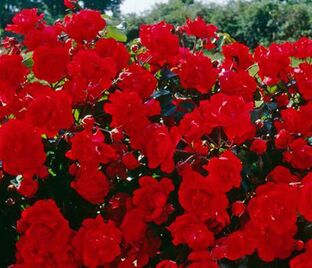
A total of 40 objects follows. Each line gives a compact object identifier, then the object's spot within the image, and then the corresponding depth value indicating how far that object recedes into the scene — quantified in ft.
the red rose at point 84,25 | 6.90
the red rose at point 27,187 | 5.70
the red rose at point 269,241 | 5.60
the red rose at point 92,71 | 6.27
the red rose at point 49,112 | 5.78
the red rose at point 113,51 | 6.83
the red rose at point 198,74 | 6.59
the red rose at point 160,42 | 6.86
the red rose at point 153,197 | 5.69
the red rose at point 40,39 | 7.03
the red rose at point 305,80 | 6.64
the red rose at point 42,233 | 5.62
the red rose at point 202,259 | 5.56
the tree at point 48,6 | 122.62
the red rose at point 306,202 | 5.43
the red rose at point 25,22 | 7.32
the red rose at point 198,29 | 7.57
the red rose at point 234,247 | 5.51
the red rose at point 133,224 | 5.77
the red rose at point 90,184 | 5.76
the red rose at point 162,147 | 5.62
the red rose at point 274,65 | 6.91
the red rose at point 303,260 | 5.60
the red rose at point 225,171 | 5.45
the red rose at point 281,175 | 5.94
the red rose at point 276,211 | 5.45
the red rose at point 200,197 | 5.56
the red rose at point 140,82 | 6.39
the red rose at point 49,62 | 6.48
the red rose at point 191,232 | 5.51
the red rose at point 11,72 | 6.38
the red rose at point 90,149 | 5.64
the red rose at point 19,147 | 5.56
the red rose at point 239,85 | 6.62
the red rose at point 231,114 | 5.69
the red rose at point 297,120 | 6.16
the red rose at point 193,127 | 5.80
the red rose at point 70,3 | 7.81
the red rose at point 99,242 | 5.57
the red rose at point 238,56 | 7.56
